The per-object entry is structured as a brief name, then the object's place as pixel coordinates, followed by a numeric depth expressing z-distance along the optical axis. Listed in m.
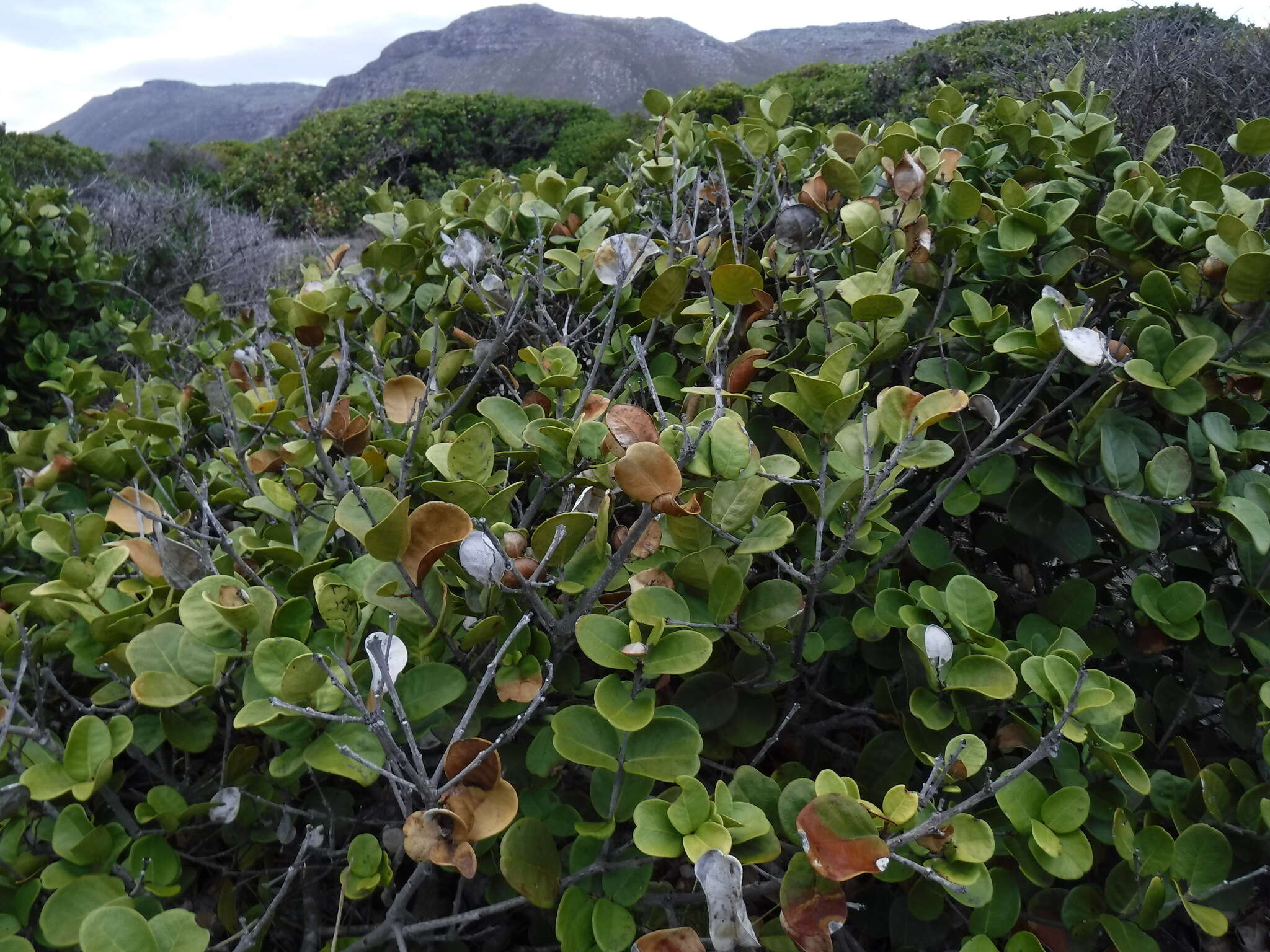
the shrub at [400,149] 15.05
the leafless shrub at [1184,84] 7.30
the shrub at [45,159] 11.94
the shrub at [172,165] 17.50
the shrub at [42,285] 3.47
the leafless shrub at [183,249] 8.03
